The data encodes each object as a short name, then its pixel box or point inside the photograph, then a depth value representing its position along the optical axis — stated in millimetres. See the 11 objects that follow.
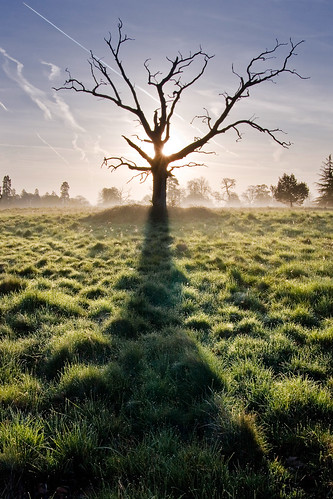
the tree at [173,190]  80244
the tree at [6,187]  117562
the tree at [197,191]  129375
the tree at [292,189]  58312
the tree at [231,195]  112750
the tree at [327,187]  63788
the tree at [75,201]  174125
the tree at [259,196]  147925
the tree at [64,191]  140000
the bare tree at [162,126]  21422
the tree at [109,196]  125438
